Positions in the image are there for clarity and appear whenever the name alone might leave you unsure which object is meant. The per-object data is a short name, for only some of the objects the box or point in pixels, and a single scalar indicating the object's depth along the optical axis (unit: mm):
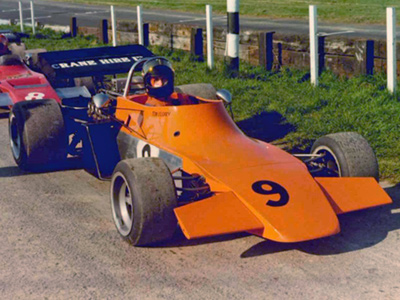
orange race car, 6113
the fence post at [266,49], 13680
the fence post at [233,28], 12773
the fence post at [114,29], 18450
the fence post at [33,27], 23533
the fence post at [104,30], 19641
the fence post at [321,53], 12688
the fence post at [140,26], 17375
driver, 8102
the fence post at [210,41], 14492
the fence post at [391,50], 10906
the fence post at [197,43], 15709
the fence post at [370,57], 11766
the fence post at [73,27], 21625
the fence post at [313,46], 12141
